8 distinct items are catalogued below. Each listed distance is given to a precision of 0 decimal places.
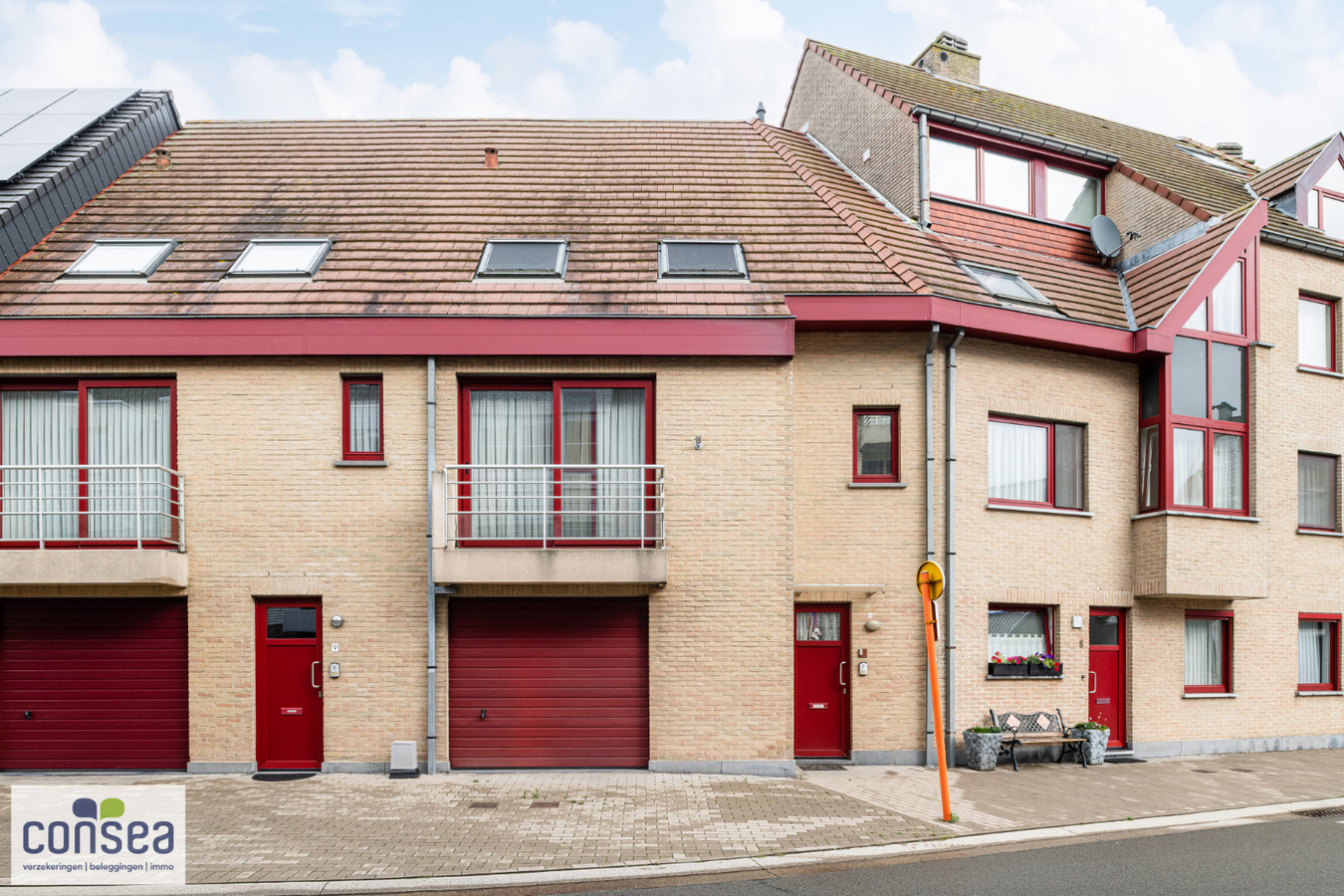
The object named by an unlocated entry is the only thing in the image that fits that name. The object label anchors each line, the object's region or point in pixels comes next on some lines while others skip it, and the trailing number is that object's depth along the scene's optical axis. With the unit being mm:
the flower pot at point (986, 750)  13562
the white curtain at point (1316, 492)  16922
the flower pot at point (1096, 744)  14219
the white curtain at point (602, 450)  13156
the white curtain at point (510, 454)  13164
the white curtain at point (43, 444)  12961
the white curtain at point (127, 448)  12969
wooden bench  13891
